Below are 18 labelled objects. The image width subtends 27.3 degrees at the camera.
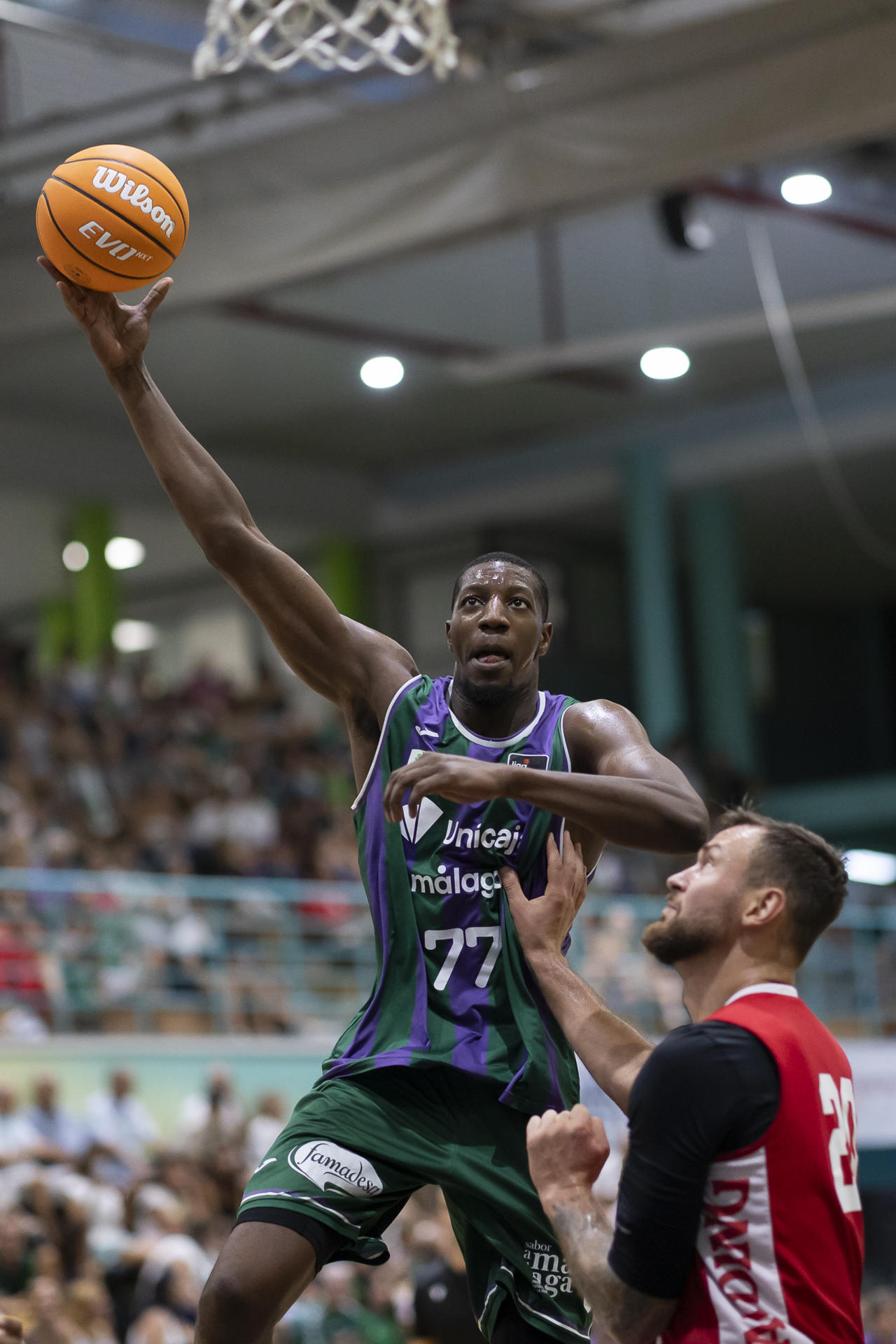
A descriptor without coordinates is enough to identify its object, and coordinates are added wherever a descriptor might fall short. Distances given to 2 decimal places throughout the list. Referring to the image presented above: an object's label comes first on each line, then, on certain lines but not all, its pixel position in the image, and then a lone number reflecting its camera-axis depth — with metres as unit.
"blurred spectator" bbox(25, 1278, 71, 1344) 7.82
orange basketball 4.62
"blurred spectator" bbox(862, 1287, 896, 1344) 10.55
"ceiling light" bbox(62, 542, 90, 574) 22.67
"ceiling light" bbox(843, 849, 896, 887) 21.72
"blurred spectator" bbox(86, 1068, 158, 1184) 12.42
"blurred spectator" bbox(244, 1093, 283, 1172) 12.40
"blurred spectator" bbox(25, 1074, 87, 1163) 12.01
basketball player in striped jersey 4.10
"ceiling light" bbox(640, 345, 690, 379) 16.52
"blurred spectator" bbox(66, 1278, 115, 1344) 9.00
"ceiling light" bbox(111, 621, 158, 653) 26.91
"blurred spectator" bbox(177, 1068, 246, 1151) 12.26
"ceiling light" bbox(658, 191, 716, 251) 13.84
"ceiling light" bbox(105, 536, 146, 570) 24.45
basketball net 8.02
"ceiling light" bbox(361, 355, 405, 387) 19.75
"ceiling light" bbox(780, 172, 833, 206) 14.02
